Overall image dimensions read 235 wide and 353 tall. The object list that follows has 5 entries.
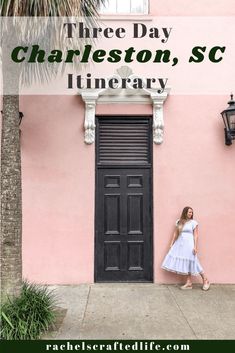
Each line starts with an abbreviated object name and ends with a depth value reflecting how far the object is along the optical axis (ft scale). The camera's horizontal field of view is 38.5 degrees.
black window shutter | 21.29
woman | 19.30
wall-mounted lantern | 19.93
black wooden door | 20.76
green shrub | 12.50
